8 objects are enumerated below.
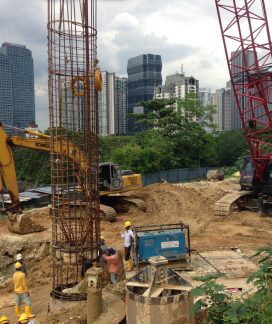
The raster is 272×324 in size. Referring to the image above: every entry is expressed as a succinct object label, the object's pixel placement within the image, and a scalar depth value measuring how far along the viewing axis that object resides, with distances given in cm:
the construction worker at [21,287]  929
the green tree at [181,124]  3675
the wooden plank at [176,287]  603
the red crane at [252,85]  1753
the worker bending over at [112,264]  980
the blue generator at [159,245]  927
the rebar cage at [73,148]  834
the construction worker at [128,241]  1032
